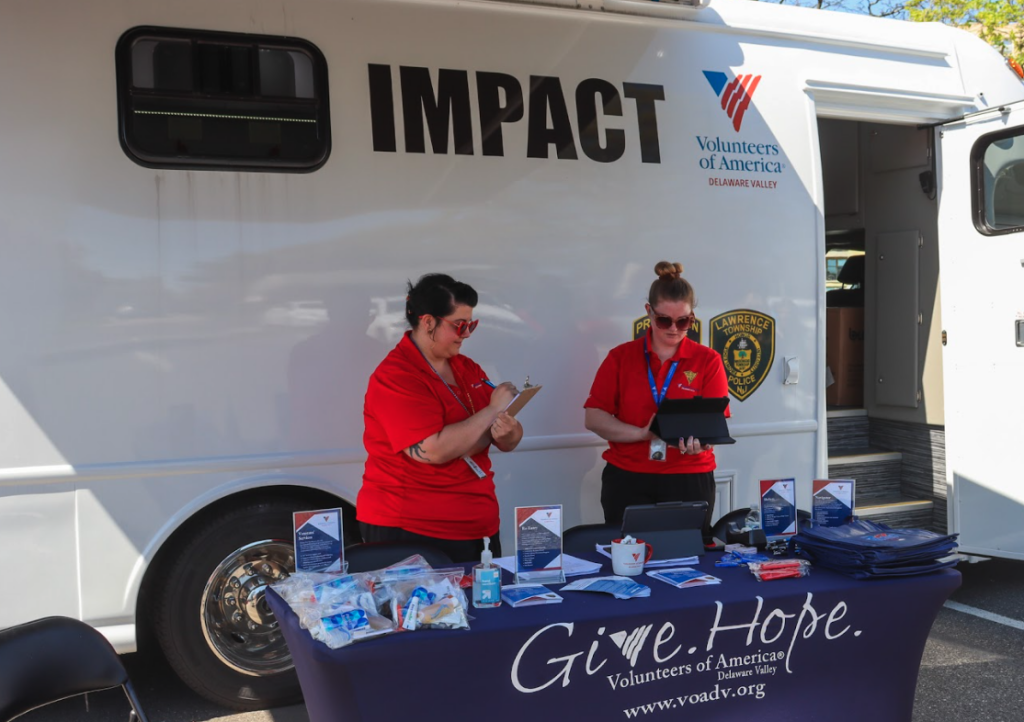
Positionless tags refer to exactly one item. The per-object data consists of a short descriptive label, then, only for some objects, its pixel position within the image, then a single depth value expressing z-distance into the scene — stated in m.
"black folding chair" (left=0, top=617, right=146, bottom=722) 2.31
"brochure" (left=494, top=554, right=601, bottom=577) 2.79
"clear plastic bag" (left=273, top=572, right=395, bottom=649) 2.18
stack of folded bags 2.68
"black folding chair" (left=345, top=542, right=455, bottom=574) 2.83
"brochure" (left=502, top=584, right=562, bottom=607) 2.48
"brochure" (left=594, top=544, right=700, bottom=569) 2.86
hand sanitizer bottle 2.44
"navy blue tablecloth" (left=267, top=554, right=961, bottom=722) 2.21
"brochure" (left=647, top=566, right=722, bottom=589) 2.65
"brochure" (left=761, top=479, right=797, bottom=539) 3.07
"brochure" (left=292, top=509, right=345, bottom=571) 2.54
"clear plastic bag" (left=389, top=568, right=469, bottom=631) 2.25
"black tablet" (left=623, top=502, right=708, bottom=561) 2.94
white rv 3.21
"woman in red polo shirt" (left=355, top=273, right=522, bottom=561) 2.95
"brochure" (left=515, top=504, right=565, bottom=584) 2.62
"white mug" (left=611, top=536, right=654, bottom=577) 2.73
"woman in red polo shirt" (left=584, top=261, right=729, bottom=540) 3.51
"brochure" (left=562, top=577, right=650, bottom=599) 2.52
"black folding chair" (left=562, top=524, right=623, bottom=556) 3.19
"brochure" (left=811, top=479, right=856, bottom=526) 3.08
